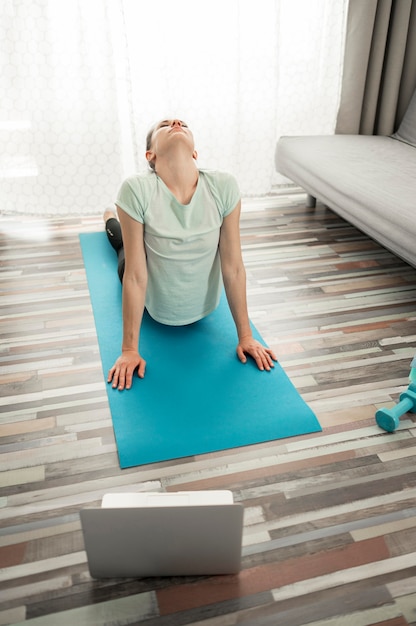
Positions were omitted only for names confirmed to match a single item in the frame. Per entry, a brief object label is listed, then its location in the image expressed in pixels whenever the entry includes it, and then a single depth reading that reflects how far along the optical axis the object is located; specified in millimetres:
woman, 1636
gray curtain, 2916
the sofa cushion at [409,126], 3006
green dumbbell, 1457
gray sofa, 2076
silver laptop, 1007
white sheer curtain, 2717
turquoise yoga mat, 1436
